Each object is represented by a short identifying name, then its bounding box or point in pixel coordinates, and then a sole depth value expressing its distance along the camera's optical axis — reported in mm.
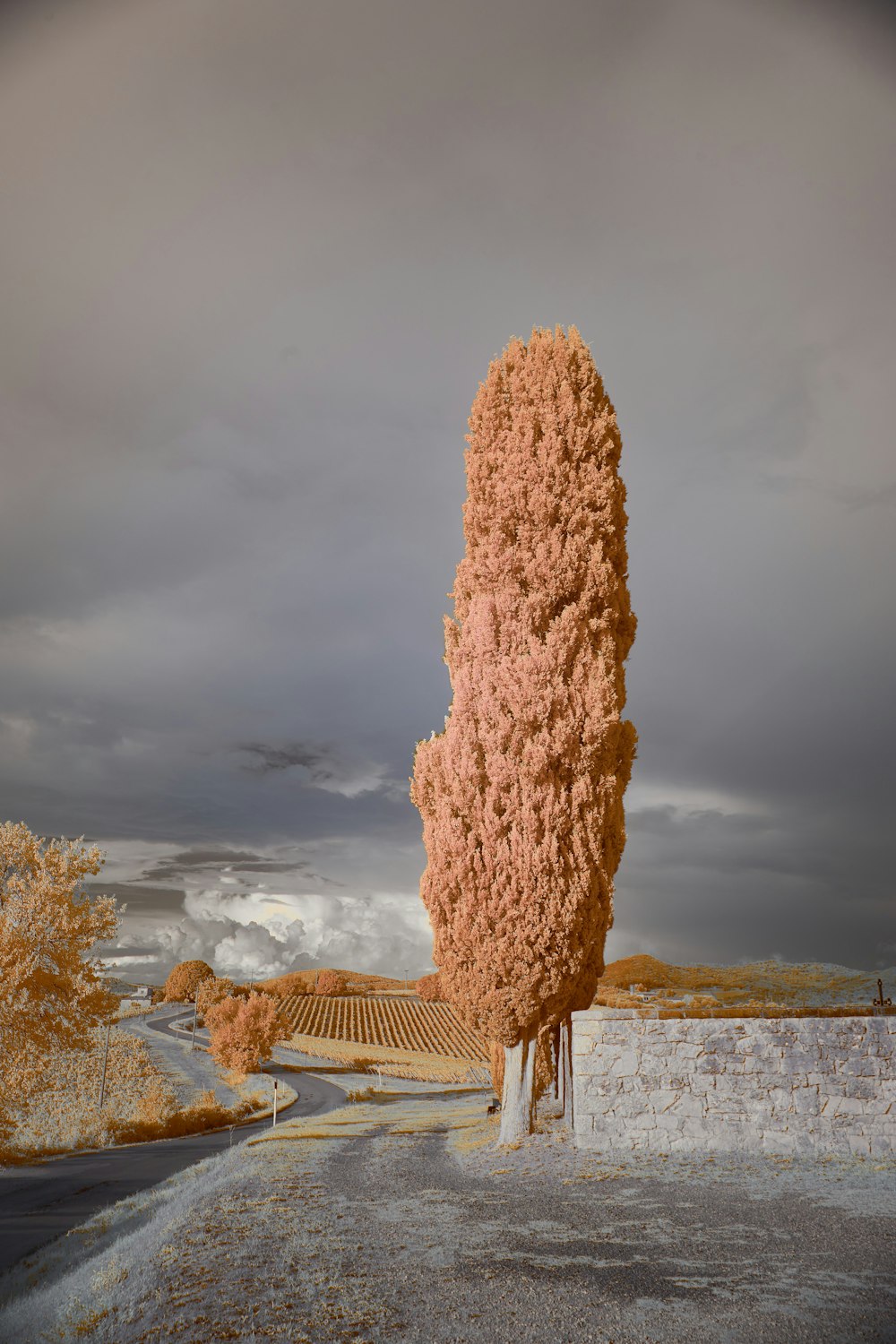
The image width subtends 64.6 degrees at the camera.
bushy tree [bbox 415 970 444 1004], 94619
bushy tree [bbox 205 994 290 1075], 43031
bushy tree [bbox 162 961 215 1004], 121938
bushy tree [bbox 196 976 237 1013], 77875
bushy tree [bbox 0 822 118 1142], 16609
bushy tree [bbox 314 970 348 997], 105938
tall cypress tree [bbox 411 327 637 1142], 14789
